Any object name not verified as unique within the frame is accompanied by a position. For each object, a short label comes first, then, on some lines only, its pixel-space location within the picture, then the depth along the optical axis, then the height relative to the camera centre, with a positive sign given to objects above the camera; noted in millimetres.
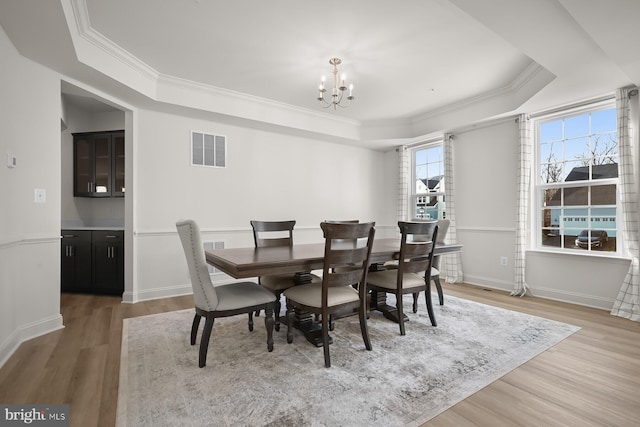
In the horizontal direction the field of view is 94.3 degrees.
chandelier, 3029 +1574
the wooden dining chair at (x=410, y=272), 2545 -553
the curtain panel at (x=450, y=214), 4672 -48
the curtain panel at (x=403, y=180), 5734 +598
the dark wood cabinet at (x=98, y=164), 4332 +691
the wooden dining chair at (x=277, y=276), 2734 -636
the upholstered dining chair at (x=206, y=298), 2047 -642
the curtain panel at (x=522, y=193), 3949 +243
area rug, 1594 -1087
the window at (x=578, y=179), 3457 +400
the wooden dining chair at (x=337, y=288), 2078 -611
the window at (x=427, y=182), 5348 +540
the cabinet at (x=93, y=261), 3949 -685
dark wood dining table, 1975 -372
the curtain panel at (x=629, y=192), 3076 +203
